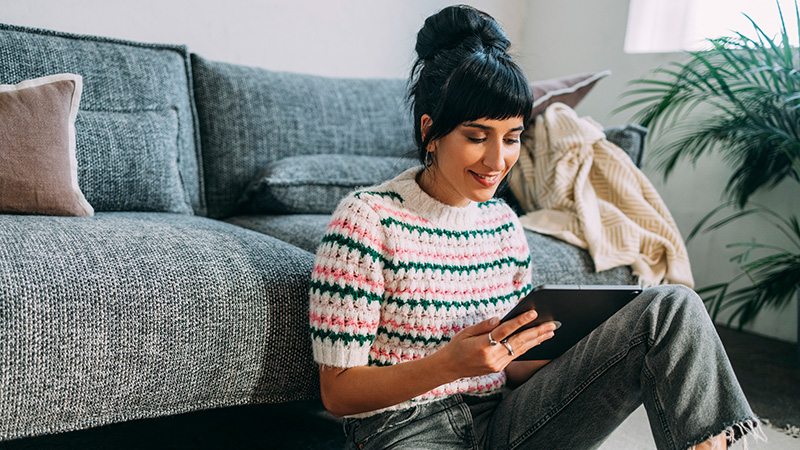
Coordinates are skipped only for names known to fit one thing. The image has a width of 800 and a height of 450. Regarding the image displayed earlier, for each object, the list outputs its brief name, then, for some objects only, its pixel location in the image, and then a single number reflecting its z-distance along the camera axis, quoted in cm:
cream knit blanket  157
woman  82
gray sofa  86
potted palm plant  175
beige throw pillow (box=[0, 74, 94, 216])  119
